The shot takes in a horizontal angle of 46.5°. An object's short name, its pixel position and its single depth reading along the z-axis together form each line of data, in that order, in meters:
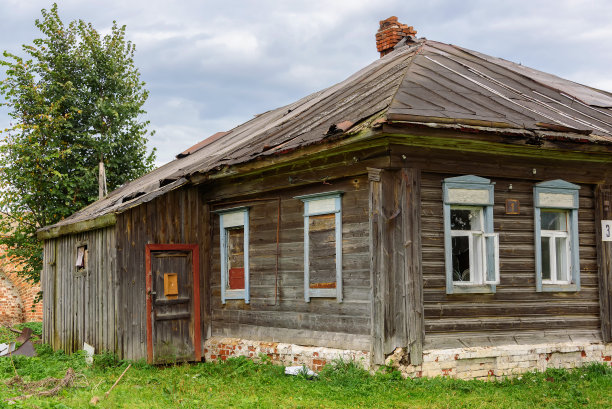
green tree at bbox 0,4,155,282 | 19.17
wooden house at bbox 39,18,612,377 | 9.15
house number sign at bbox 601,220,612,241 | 10.78
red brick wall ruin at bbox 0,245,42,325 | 21.46
